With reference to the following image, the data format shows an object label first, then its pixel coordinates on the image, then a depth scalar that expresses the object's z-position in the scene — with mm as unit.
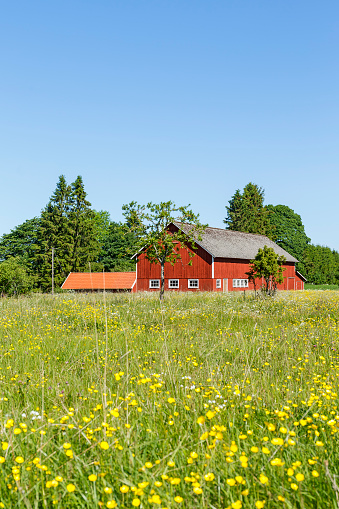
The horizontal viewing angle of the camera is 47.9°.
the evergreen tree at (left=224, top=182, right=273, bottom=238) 67188
